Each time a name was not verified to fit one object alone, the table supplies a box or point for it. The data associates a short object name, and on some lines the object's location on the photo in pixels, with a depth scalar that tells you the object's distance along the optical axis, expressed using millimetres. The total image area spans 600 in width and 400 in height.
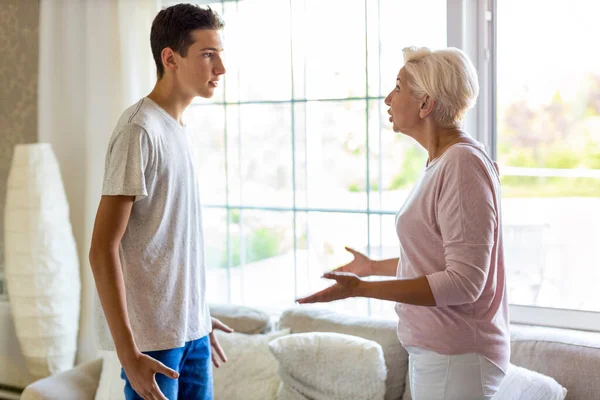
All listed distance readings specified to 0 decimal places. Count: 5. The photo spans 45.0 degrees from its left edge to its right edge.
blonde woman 1631
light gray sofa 2496
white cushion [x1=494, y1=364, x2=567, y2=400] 2367
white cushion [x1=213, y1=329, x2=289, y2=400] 2928
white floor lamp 3592
